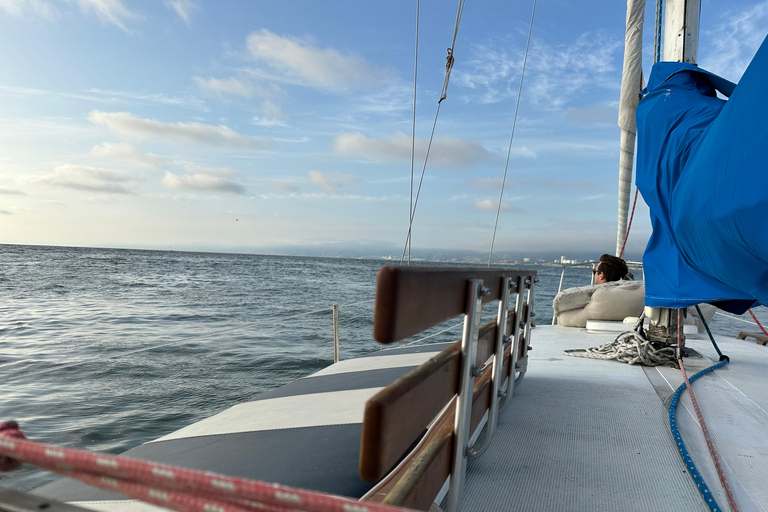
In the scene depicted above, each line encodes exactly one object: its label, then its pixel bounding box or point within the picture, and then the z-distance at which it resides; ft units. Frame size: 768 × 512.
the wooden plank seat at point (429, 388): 2.38
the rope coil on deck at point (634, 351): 11.41
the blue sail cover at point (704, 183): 3.92
